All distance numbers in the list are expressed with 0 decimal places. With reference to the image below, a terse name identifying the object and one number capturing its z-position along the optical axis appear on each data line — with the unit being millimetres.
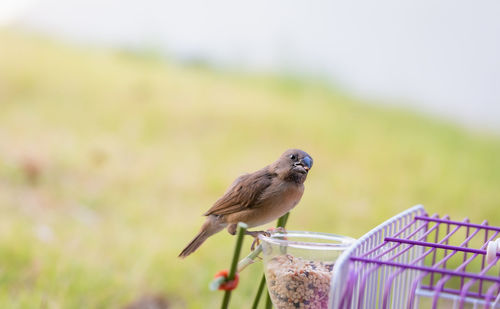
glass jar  1733
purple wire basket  1691
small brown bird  1799
